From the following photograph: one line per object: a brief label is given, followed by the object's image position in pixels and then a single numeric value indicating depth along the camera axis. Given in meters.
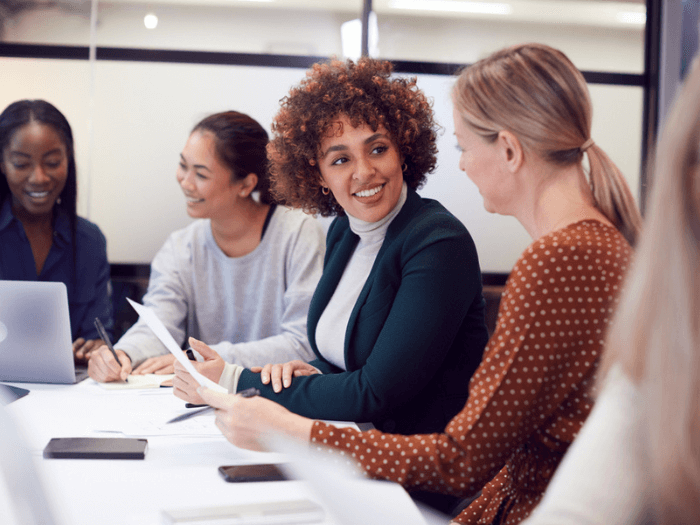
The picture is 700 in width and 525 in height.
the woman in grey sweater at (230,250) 2.32
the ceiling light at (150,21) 3.05
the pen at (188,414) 1.32
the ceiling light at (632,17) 3.32
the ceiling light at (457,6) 3.19
